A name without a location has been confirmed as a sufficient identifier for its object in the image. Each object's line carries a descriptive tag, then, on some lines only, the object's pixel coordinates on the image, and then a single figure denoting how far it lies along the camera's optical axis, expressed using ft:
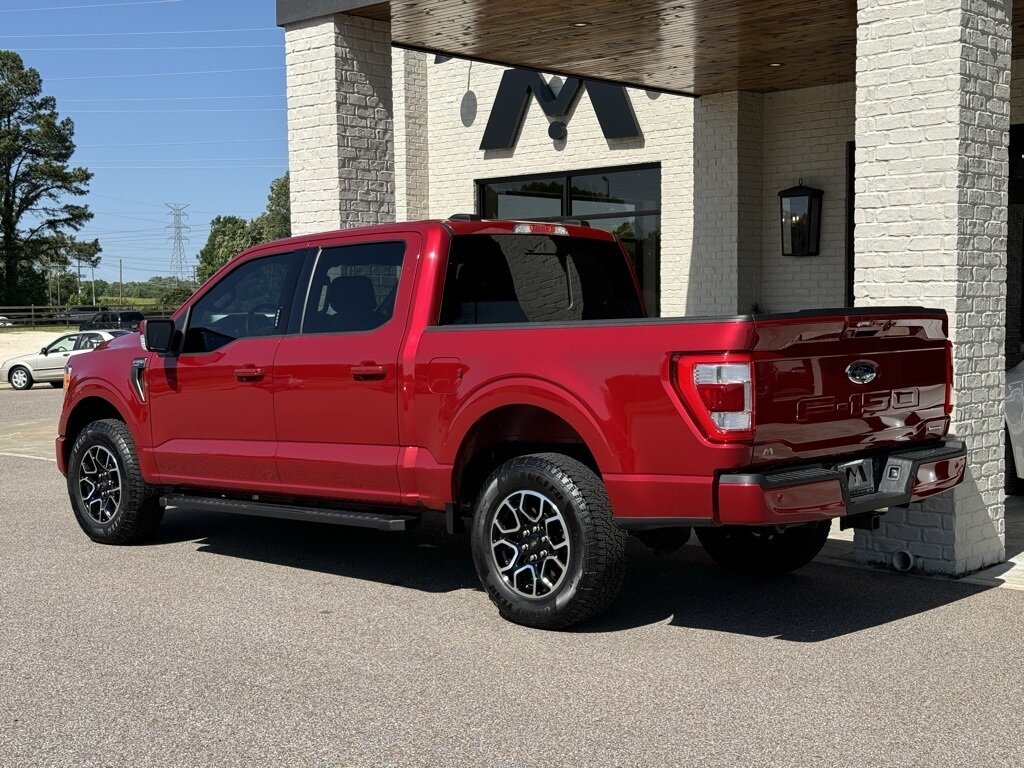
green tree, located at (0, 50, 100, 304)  263.70
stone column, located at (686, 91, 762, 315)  49.85
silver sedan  97.81
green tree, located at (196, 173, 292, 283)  273.95
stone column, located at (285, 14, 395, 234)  36.04
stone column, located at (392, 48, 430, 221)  62.69
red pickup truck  19.10
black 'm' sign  55.16
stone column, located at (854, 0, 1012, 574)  24.14
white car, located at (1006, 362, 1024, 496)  31.65
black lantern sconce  48.70
